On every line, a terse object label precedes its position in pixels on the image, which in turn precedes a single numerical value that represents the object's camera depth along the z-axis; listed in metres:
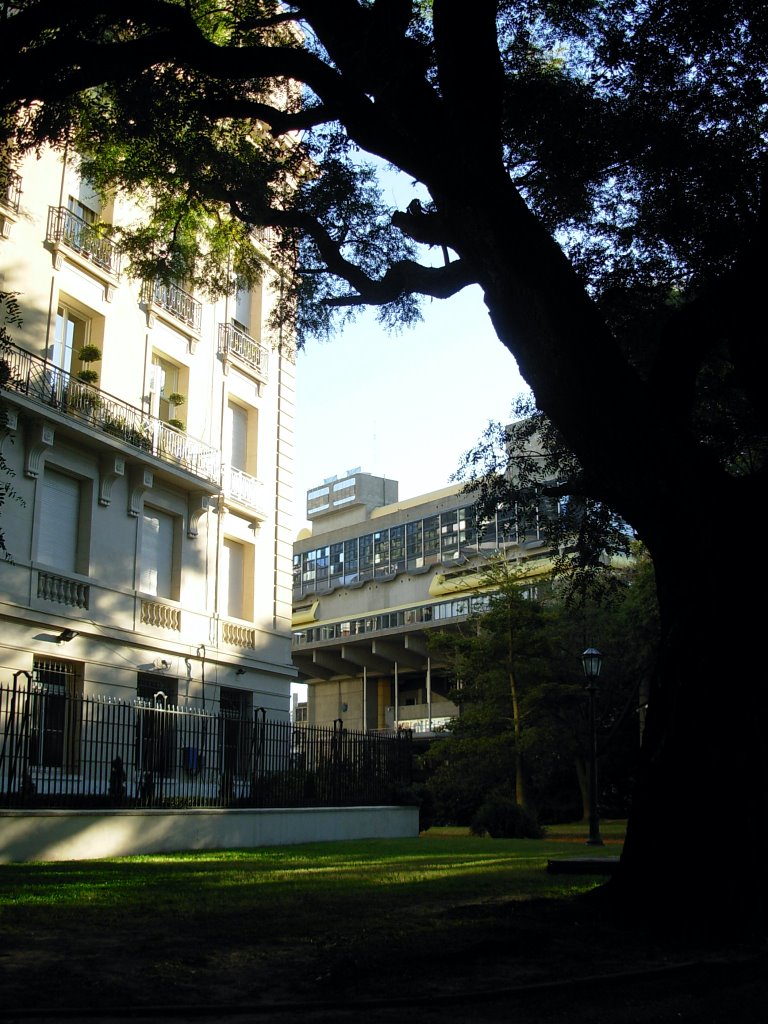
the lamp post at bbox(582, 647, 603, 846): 20.69
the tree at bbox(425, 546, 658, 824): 34.00
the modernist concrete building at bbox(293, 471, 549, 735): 67.94
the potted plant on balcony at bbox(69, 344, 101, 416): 21.12
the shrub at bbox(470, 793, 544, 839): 22.97
